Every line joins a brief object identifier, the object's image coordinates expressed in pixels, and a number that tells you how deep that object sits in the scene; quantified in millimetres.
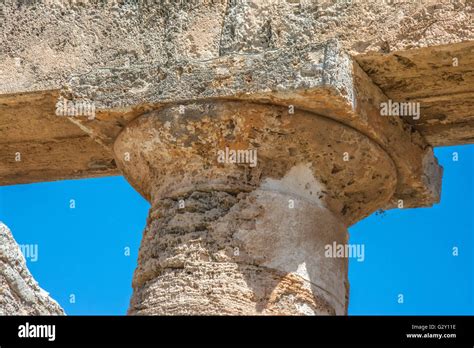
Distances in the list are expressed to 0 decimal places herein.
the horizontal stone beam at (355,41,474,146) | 6977
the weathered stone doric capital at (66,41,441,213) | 6910
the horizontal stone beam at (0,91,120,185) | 7812
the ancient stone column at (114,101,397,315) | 6828
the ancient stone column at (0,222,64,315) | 7438
